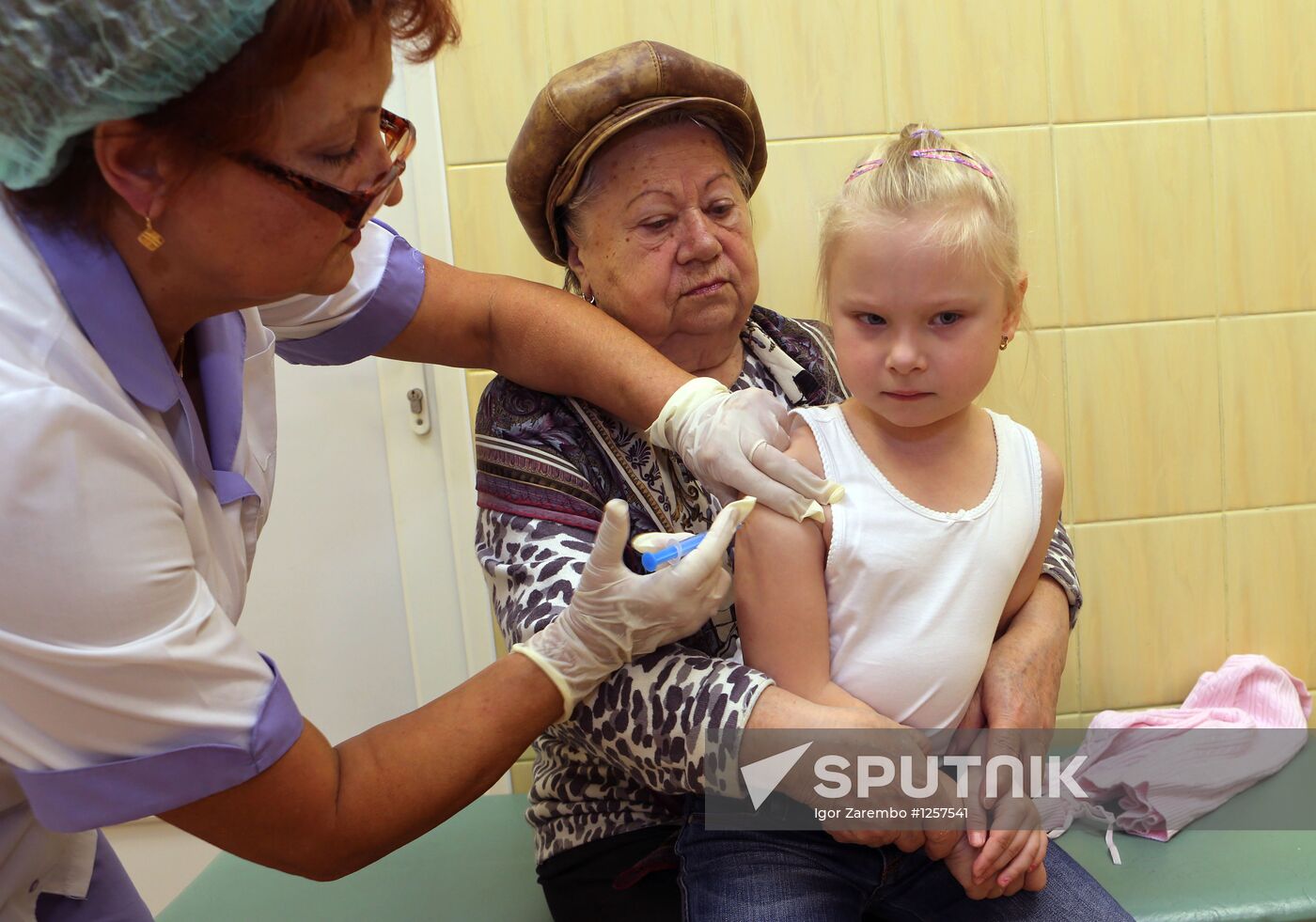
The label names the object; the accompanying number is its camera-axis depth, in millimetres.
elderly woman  1436
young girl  1289
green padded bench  1593
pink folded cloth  1846
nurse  879
